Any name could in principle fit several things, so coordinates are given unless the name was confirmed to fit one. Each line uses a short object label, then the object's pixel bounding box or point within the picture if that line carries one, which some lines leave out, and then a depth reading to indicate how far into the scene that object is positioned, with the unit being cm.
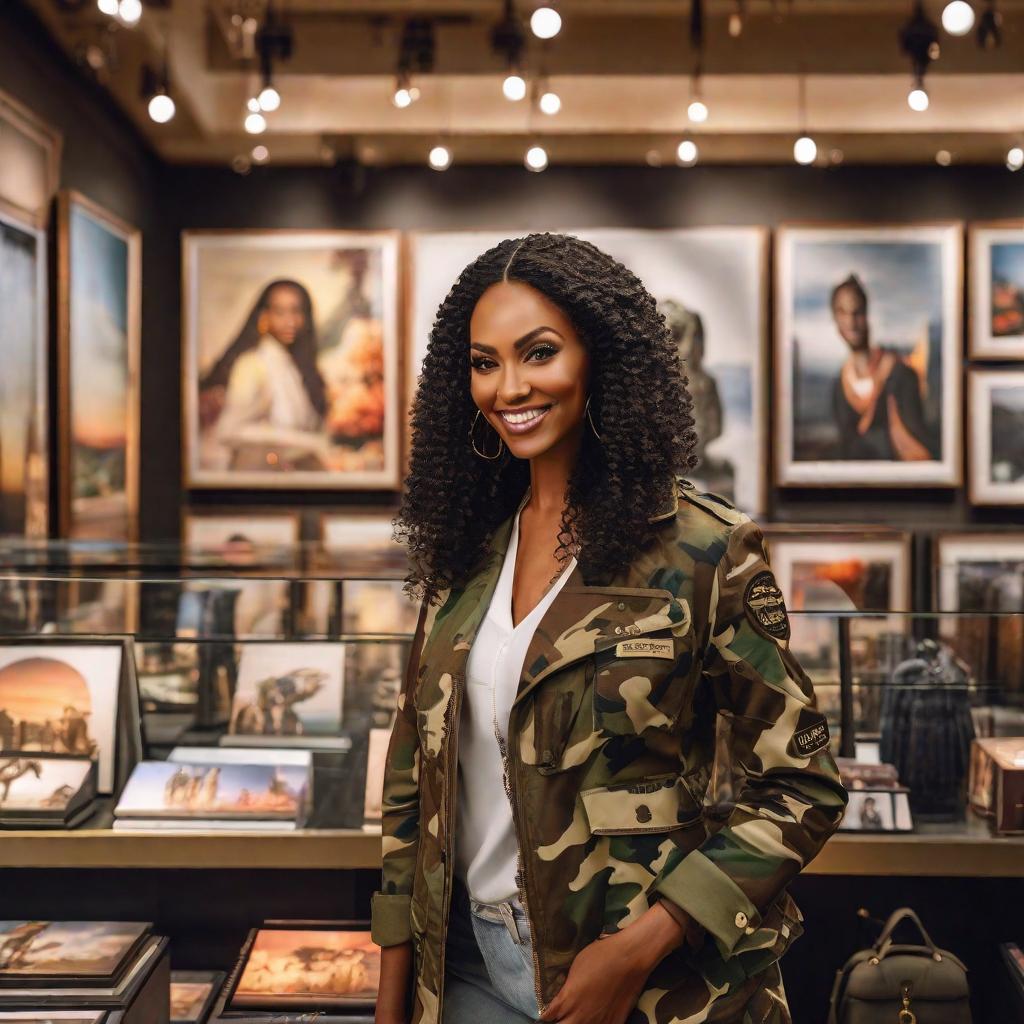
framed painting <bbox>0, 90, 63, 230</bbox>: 343
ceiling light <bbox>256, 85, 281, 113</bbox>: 359
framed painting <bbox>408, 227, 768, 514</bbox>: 498
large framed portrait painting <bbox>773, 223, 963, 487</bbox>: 494
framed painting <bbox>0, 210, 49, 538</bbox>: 339
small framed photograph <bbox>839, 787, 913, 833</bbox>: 190
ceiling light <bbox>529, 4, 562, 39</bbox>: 296
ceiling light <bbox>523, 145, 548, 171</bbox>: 434
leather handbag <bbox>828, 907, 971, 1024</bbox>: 179
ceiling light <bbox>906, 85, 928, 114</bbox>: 369
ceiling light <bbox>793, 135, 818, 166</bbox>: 399
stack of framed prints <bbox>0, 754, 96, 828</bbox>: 191
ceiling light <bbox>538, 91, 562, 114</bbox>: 391
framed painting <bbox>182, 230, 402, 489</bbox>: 503
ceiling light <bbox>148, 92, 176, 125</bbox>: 346
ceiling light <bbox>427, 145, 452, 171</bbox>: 424
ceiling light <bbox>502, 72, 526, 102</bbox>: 365
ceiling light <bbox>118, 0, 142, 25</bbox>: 298
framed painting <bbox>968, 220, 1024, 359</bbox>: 496
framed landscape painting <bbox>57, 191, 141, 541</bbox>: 384
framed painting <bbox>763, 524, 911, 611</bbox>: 218
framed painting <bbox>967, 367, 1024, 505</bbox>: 496
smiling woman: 117
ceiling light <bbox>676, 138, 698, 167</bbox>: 425
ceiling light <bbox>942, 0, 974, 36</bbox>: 302
